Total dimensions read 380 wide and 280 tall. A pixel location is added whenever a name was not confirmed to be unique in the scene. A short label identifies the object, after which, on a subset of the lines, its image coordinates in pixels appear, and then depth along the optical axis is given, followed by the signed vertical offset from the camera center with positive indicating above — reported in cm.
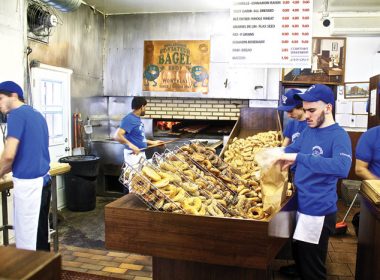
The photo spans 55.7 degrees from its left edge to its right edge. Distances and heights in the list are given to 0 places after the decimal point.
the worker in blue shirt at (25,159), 310 -47
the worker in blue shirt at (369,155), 314 -38
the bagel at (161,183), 212 -44
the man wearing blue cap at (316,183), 258 -54
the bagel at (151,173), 216 -39
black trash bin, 593 -125
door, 544 +5
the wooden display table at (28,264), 76 -35
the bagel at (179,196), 211 -52
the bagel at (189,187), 229 -50
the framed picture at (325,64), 708 +93
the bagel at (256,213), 217 -64
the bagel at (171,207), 202 -55
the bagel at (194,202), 208 -55
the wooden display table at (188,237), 187 -70
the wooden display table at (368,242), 225 -88
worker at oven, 536 -36
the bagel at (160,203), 203 -54
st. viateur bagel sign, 748 +90
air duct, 459 +134
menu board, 387 +86
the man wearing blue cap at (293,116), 398 -6
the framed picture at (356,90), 704 +43
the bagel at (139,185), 210 -45
